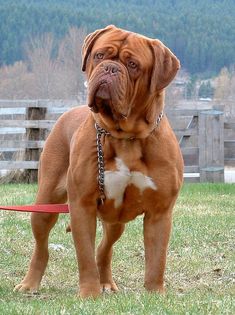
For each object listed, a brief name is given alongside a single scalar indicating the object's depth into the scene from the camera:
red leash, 7.87
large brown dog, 7.03
